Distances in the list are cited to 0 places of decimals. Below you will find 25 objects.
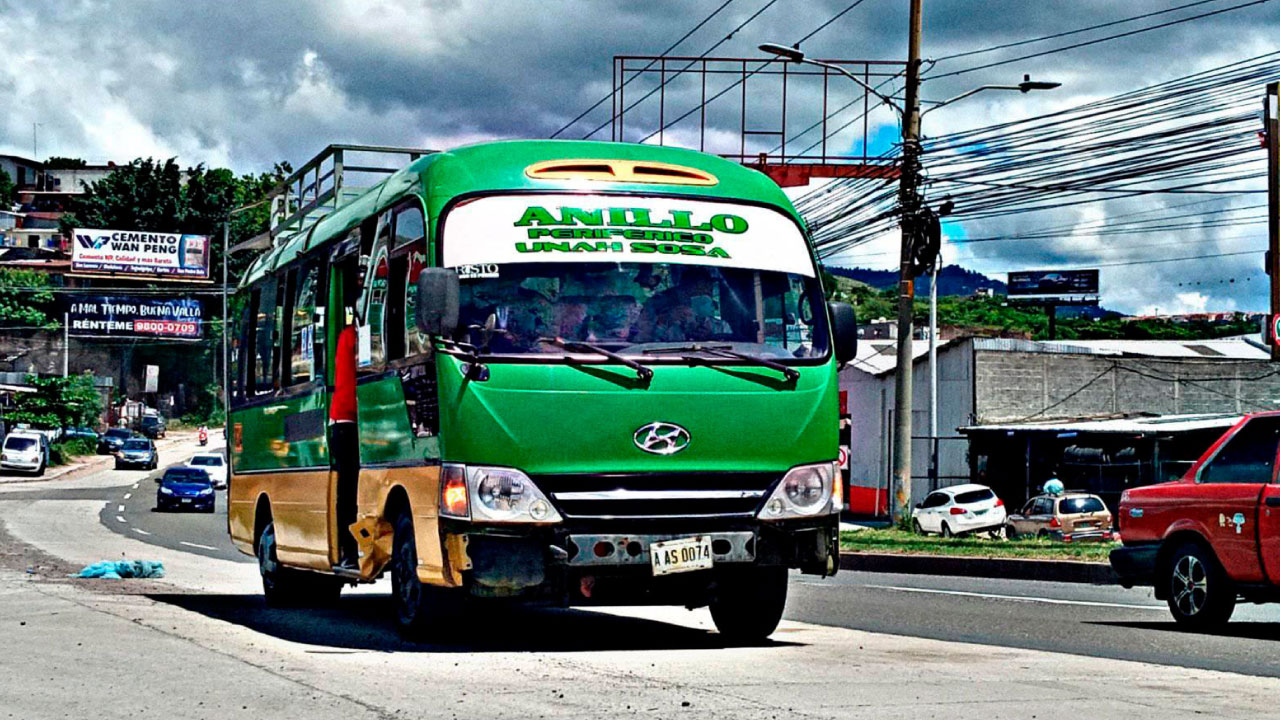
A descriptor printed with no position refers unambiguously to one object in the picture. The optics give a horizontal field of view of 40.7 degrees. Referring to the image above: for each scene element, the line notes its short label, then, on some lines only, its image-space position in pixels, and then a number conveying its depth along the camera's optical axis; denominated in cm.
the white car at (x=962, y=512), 4066
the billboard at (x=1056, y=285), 12850
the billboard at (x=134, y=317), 9475
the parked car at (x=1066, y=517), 3712
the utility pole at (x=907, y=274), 3016
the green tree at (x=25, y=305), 9444
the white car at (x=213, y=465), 5906
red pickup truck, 1273
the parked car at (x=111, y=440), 8288
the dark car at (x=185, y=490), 4988
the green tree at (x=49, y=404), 8012
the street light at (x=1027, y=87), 3114
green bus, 1007
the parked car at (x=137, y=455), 7344
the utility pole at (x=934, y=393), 4462
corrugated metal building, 4888
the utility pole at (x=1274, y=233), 2989
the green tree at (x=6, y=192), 14962
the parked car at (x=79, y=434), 8350
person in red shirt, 1258
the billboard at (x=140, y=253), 9650
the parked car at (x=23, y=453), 6662
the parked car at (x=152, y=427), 9238
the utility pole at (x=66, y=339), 9400
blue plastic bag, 1995
